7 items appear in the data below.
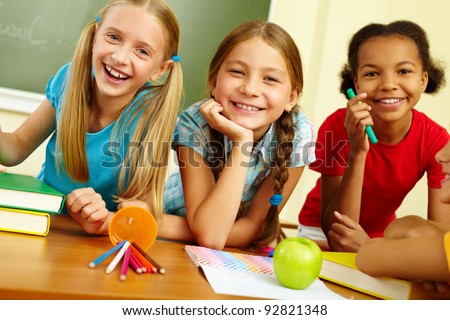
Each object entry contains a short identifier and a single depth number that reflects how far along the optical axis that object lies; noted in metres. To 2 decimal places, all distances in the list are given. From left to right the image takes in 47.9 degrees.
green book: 0.81
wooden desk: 0.55
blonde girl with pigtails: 1.13
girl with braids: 1.04
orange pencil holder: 0.80
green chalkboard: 2.00
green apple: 0.70
